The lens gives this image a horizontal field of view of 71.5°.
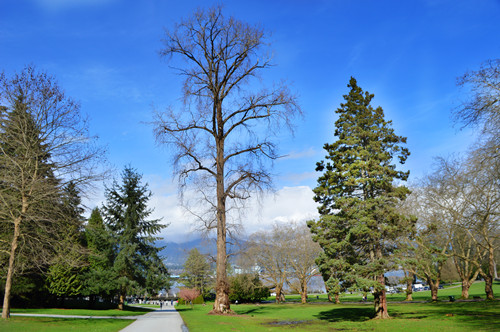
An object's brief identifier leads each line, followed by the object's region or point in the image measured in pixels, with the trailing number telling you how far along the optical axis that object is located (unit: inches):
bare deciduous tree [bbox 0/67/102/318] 747.4
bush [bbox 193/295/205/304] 2207.3
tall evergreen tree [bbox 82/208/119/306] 1316.4
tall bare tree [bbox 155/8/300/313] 860.6
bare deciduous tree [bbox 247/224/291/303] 1955.0
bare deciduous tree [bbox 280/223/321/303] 1894.7
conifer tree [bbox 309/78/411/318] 865.5
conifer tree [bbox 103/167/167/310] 1393.9
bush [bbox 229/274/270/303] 1978.3
